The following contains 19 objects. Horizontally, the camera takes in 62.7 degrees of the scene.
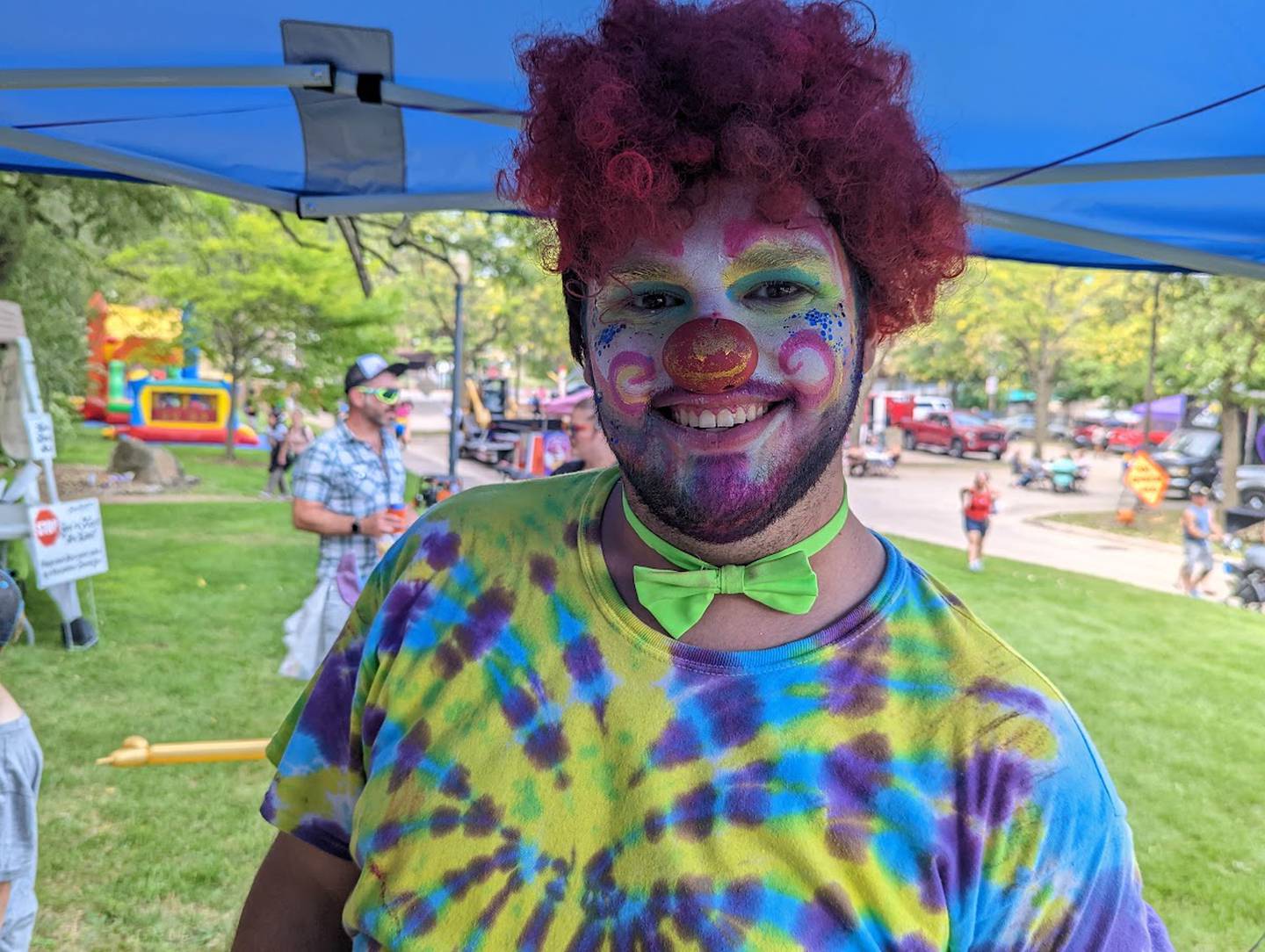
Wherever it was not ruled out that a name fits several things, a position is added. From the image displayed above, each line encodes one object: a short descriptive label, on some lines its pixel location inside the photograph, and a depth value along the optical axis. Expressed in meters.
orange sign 18.81
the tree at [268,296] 18.75
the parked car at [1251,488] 20.41
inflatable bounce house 20.44
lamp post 6.79
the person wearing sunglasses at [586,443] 5.80
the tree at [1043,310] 28.00
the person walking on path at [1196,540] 12.53
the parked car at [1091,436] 39.12
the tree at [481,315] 32.47
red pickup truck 34.66
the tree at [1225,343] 17.53
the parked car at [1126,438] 34.06
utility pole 18.28
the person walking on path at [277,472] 17.39
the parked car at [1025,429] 42.84
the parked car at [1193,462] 23.66
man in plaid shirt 5.02
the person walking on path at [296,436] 16.23
